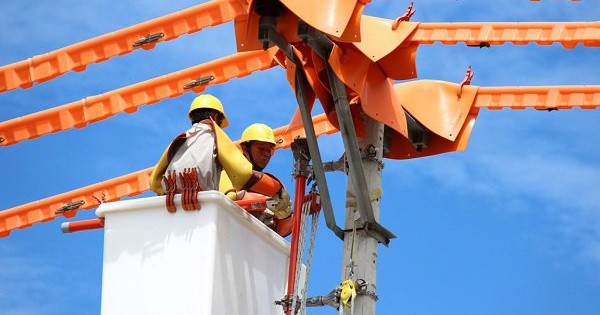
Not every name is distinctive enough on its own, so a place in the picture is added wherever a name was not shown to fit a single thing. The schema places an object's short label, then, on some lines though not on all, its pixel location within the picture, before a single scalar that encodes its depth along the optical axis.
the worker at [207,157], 18.16
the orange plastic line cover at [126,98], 20.61
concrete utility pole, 18.94
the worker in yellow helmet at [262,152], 19.50
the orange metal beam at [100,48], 20.12
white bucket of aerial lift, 17.50
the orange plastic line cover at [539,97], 20.70
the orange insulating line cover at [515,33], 20.22
